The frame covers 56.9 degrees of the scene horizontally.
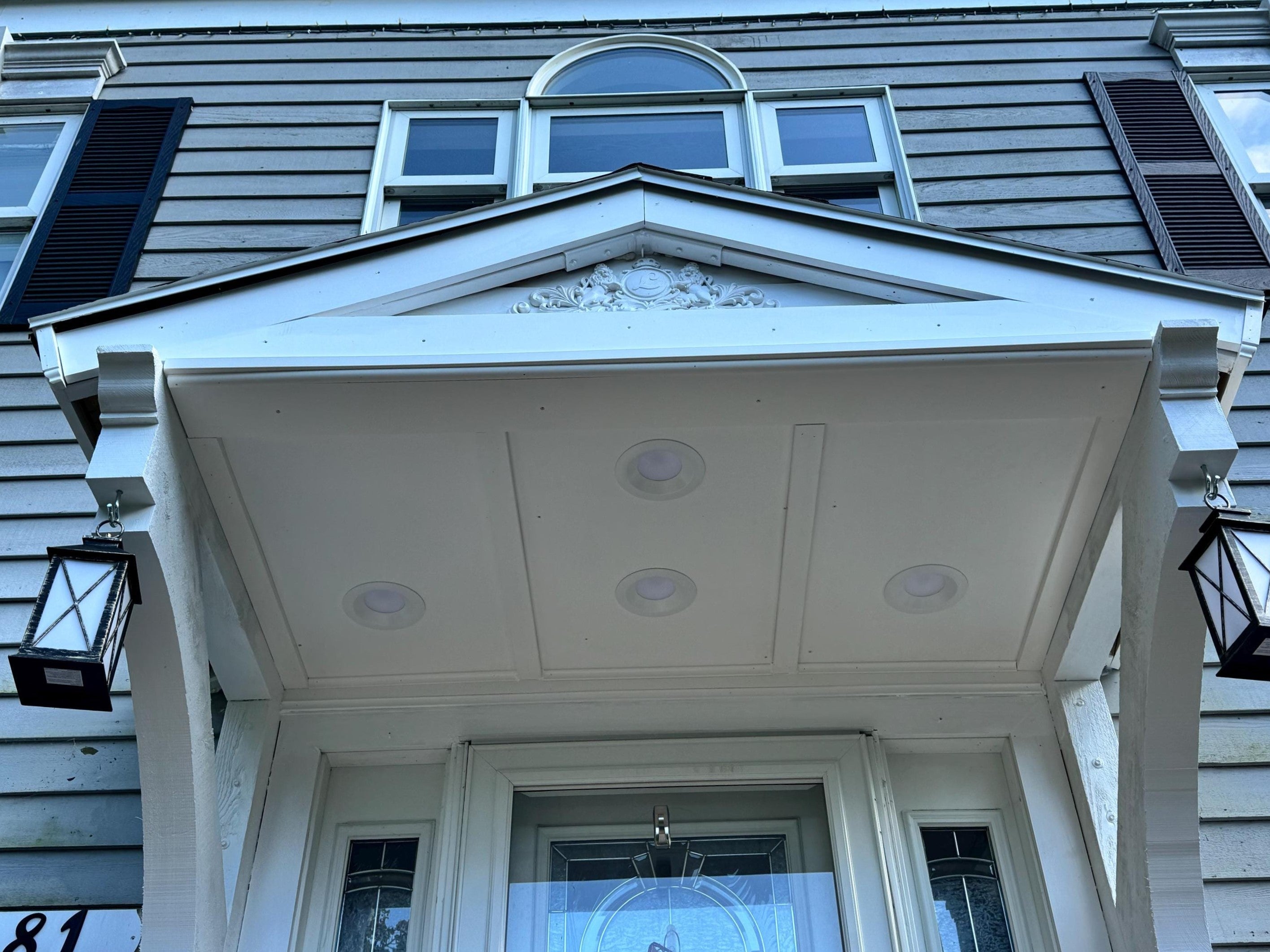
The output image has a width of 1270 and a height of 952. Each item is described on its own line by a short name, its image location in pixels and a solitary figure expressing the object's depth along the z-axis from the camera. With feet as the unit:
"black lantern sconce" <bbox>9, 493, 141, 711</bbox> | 7.98
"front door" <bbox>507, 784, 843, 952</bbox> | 11.17
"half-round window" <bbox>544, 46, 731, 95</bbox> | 19.40
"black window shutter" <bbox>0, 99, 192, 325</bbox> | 16.12
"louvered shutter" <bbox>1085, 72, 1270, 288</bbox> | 16.05
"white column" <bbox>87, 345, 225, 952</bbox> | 9.27
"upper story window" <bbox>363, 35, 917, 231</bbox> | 17.62
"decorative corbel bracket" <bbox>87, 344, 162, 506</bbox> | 9.14
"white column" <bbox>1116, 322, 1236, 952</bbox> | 9.21
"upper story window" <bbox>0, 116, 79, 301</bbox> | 17.39
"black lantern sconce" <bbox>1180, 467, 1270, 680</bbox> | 7.85
